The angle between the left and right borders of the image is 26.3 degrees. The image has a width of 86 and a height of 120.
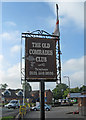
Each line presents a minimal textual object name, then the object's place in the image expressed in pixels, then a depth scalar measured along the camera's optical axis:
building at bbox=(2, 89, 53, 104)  74.79
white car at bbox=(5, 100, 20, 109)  44.11
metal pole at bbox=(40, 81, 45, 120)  11.64
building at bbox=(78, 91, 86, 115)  22.65
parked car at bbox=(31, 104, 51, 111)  35.25
